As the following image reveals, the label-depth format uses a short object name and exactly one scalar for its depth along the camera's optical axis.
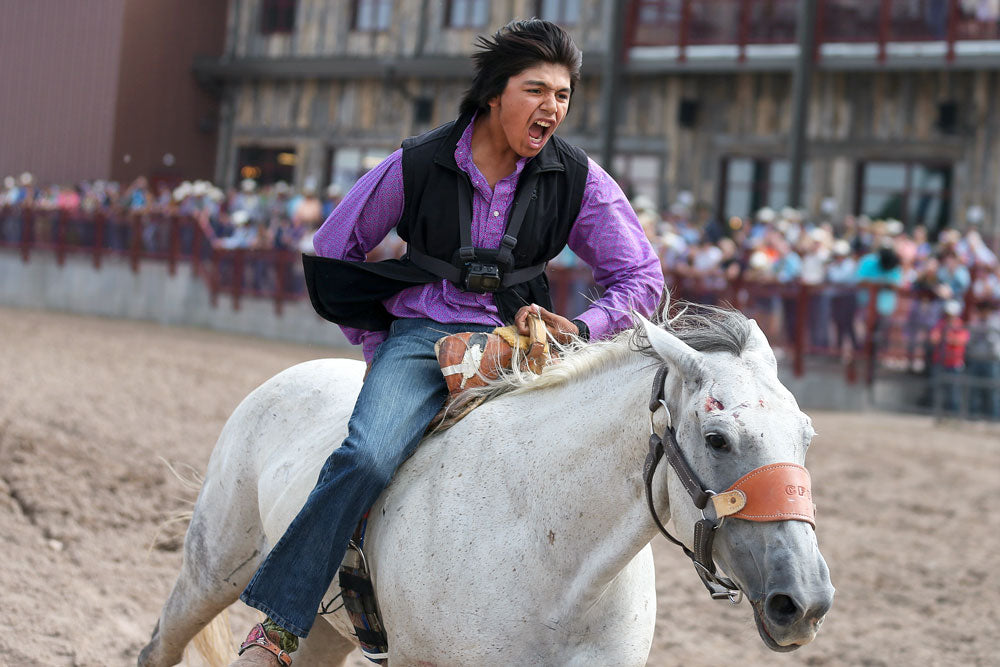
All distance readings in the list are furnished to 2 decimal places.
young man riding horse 6.50
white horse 5.25
